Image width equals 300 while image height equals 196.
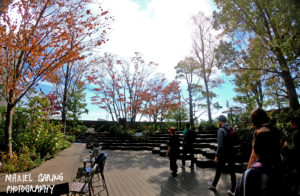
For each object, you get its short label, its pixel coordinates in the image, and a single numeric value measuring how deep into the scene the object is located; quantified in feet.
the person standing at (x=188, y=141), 19.51
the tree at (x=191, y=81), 52.54
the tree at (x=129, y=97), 49.74
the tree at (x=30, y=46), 13.56
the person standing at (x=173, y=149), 17.22
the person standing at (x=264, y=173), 4.31
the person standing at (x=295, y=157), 7.29
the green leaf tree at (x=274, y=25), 17.16
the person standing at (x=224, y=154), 11.59
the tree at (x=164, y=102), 54.70
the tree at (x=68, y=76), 35.99
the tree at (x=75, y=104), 43.93
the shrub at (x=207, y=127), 38.16
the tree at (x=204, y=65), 49.52
